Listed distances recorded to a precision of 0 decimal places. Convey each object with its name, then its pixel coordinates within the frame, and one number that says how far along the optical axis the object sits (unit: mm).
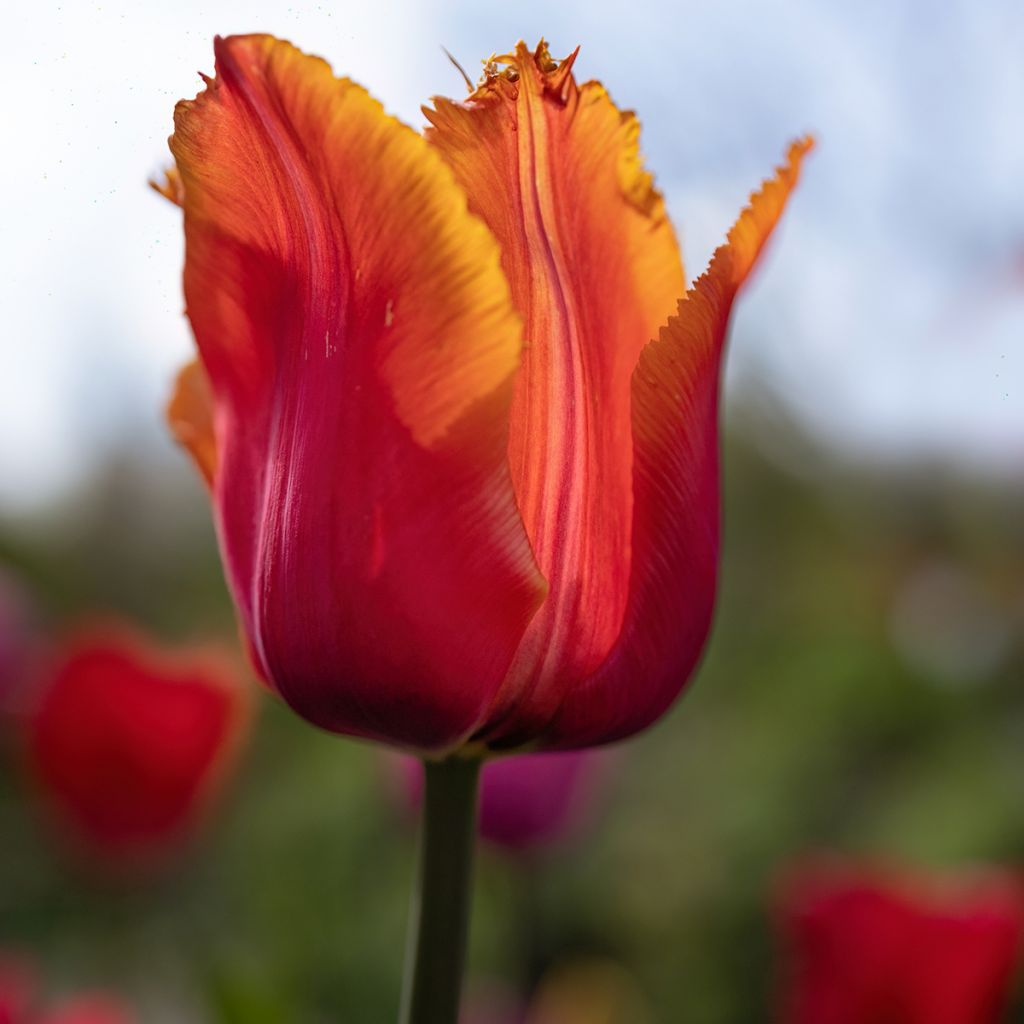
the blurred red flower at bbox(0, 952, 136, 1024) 371
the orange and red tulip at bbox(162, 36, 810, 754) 282
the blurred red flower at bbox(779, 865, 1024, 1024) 467
